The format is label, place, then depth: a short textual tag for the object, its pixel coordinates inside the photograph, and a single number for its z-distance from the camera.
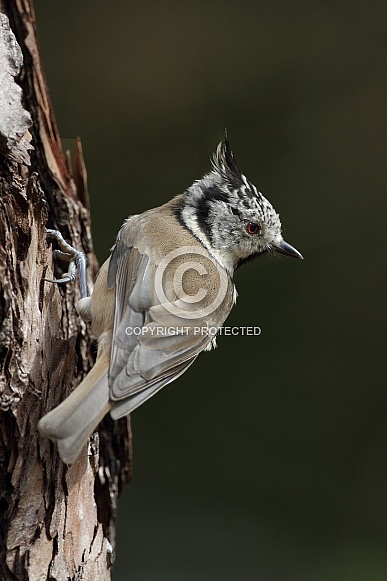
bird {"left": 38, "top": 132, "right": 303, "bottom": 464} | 2.87
